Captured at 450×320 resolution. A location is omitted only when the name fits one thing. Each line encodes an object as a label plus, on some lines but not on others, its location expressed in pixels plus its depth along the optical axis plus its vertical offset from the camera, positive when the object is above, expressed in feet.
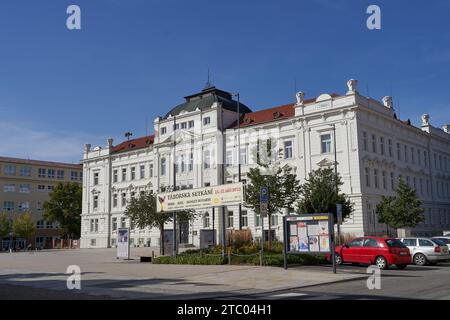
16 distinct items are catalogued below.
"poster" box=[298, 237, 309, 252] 67.77 -2.80
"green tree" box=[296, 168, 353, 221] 116.26 +6.67
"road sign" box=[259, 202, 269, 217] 70.83 +2.26
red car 72.69 -4.53
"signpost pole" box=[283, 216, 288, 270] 68.51 -2.31
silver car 82.48 -4.95
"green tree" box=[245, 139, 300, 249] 100.83 +7.55
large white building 154.10 +25.19
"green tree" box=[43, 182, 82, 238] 262.26 +10.97
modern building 294.25 +24.40
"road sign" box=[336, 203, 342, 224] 89.82 +1.90
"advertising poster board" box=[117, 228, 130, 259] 107.04 -3.59
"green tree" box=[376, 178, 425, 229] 138.10 +3.04
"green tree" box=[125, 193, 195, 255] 106.73 +2.72
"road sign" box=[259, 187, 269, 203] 70.69 +4.10
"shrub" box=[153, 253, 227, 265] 79.05 -5.57
